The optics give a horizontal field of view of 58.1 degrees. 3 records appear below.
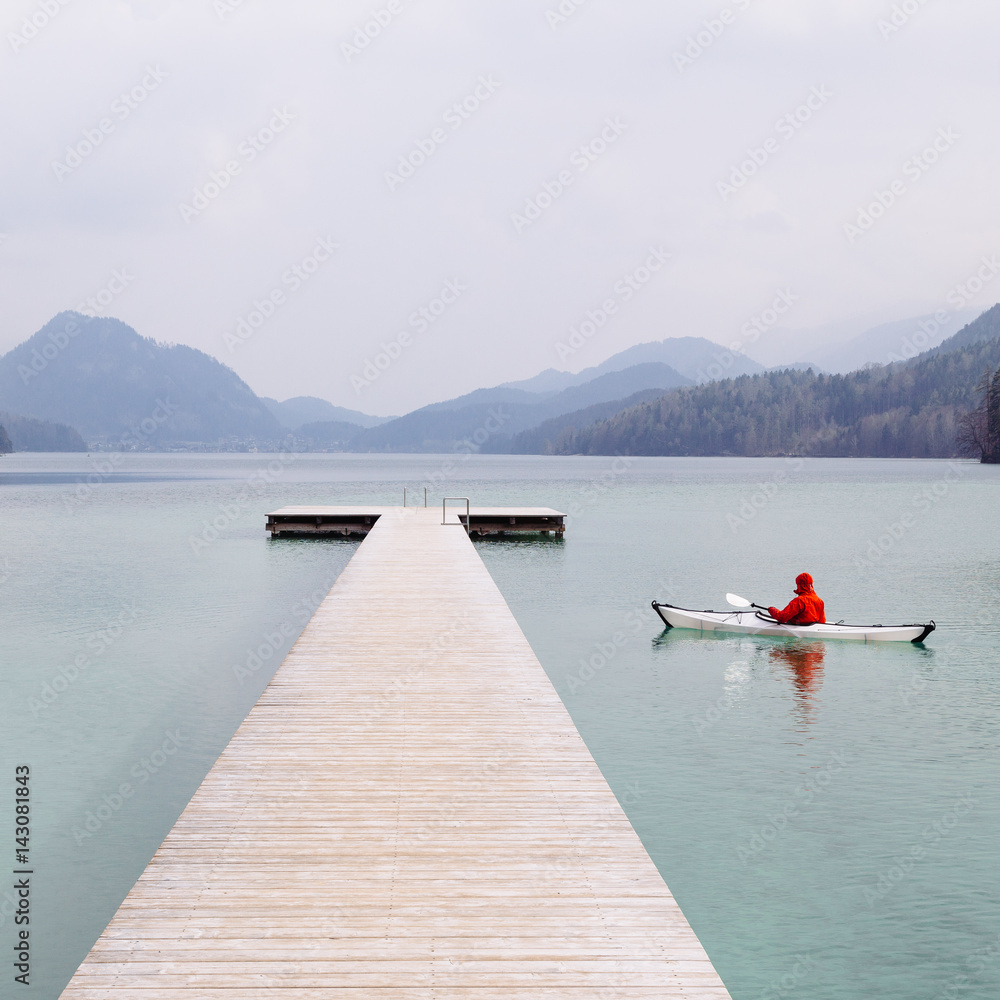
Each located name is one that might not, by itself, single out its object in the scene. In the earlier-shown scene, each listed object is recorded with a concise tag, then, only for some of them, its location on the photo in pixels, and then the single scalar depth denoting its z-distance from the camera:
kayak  19.00
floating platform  38.88
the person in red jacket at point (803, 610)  19.50
